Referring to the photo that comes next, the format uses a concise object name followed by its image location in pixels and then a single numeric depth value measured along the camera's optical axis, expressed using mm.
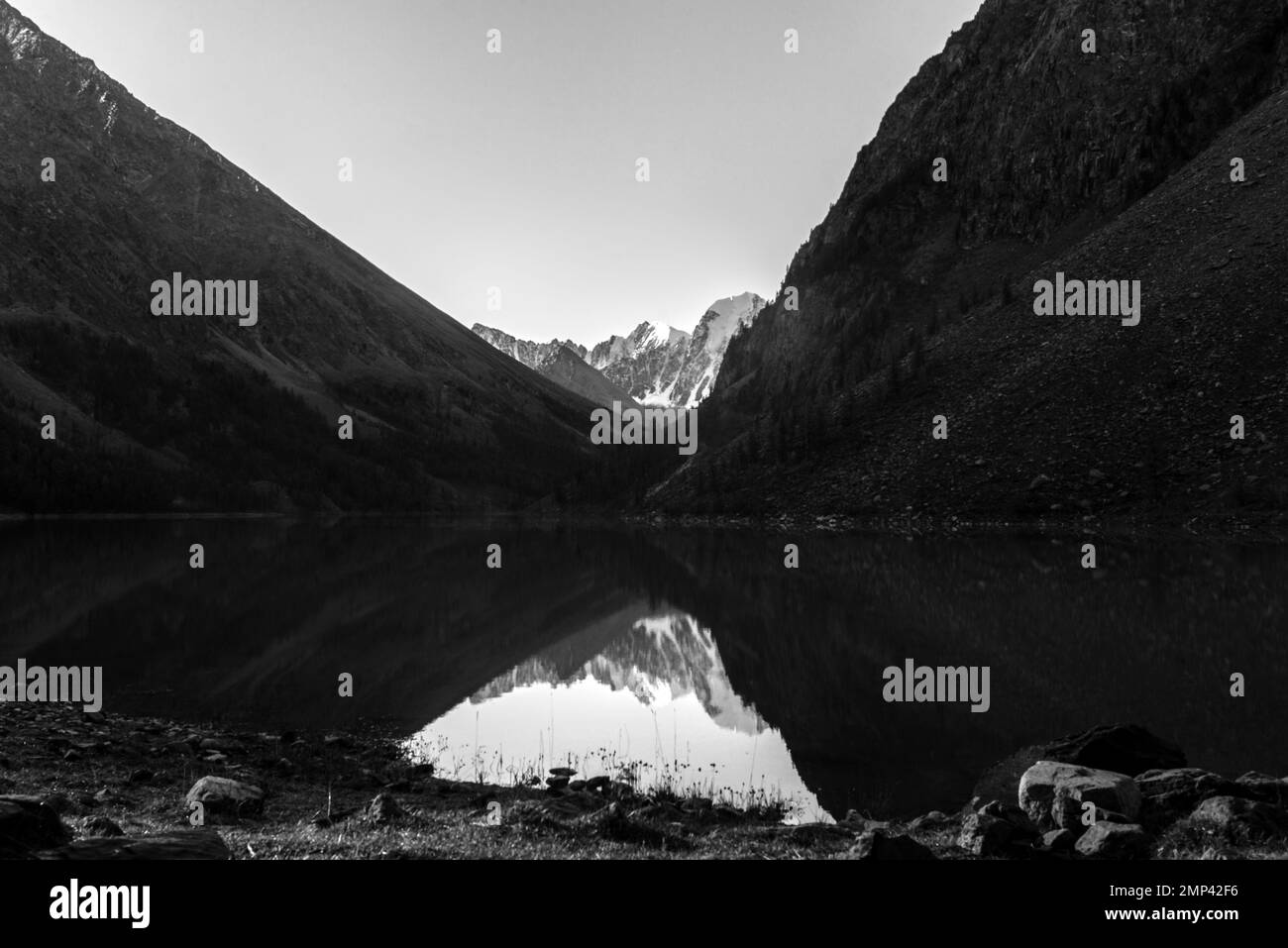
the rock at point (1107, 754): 17406
